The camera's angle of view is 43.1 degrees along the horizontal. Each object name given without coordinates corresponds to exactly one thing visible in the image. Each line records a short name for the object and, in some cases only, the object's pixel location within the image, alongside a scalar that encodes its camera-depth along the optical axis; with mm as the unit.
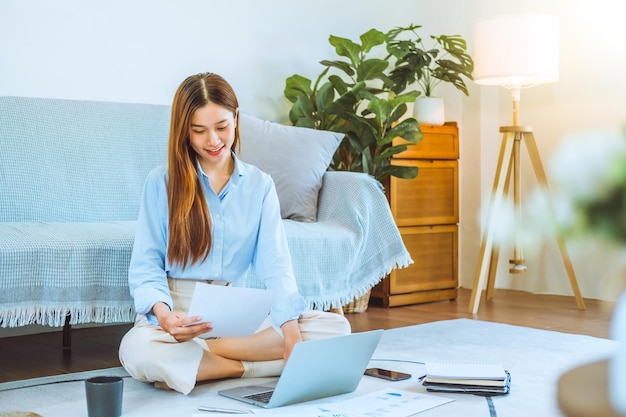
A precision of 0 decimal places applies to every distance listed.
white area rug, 1792
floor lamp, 3406
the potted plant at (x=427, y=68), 3693
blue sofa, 2090
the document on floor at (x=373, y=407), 1679
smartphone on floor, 2058
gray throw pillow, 2939
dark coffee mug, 1611
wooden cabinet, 3645
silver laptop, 1681
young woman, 1917
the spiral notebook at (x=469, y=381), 1904
